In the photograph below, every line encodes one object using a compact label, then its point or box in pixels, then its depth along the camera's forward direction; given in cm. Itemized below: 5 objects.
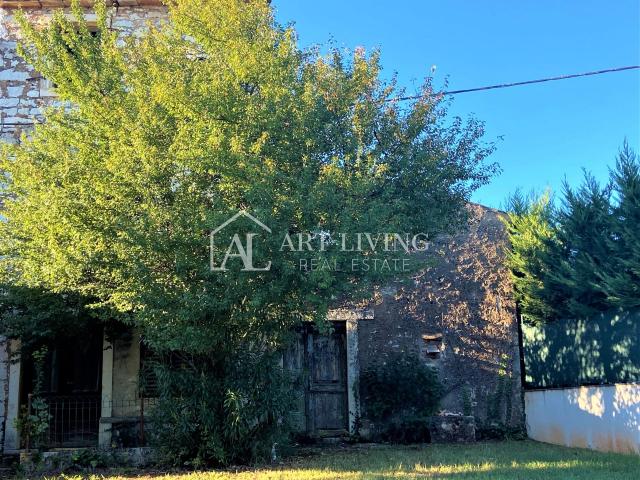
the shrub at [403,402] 1083
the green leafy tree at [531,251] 1036
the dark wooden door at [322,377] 1145
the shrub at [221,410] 802
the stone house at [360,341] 1107
